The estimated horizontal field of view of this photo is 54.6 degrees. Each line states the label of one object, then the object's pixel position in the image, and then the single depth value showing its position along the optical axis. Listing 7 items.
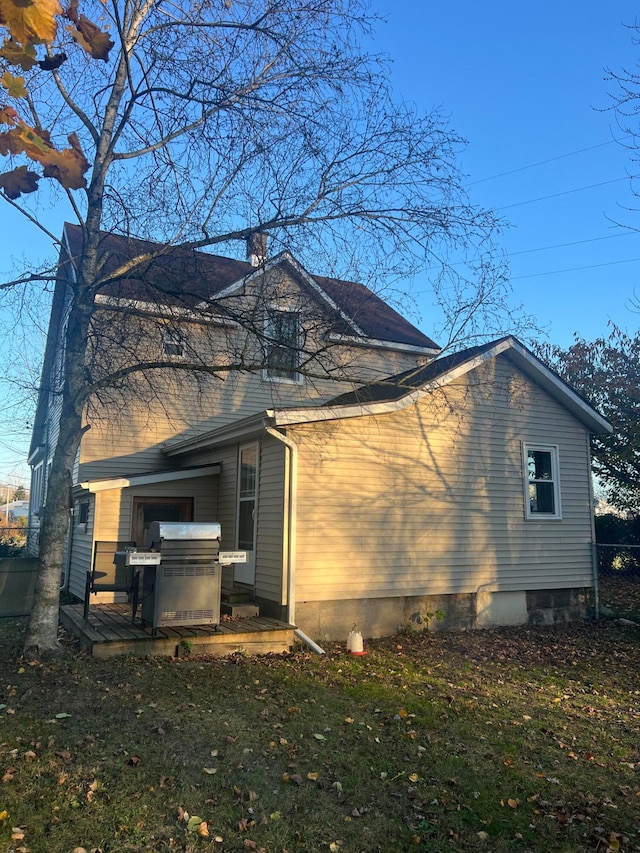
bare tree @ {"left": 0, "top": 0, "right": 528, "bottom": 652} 8.04
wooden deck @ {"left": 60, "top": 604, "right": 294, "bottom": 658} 7.49
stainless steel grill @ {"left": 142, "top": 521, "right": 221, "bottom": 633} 7.94
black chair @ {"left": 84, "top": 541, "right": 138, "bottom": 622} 9.19
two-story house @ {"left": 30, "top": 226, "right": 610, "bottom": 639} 8.57
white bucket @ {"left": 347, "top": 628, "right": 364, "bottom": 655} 8.55
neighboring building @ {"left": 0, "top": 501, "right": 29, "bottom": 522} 57.27
